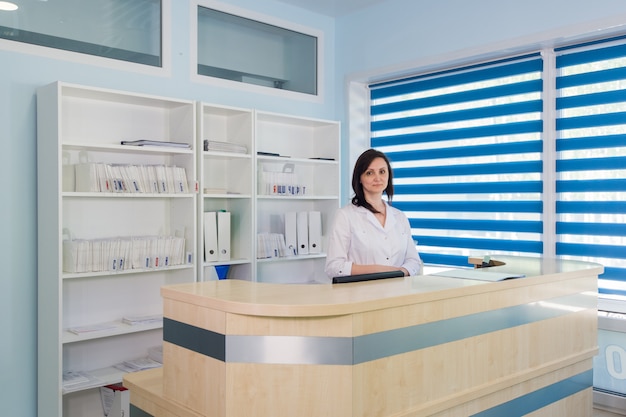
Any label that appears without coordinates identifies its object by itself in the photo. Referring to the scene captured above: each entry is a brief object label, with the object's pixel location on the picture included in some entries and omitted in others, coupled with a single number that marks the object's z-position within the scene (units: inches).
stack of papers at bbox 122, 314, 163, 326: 152.9
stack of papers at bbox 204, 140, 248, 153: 164.9
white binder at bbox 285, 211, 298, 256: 190.2
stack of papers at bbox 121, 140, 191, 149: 150.6
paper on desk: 105.7
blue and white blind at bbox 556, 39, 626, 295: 155.0
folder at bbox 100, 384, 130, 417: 142.2
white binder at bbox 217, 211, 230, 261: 169.5
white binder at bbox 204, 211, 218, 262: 165.8
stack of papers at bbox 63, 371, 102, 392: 137.6
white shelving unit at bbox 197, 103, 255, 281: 171.3
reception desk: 80.0
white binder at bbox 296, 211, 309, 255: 193.0
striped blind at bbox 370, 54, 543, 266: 173.0
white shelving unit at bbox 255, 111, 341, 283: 193.6
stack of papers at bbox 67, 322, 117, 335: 142.9
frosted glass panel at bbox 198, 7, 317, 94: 183.9
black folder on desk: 100.7
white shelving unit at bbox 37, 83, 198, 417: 137.8
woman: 130.0
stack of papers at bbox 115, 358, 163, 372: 152.0
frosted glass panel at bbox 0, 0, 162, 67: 143.6
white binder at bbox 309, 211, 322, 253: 196.7
